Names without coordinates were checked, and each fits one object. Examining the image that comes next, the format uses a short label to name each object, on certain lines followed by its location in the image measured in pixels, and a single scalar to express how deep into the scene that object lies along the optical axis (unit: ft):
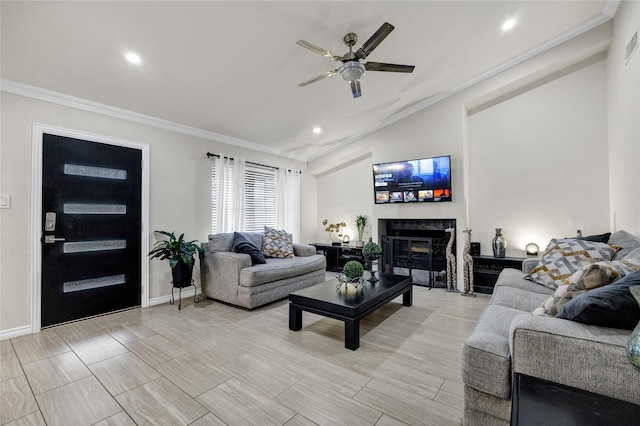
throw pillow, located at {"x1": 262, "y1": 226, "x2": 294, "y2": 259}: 14.88
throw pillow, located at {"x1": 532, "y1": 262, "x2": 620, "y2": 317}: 4.71
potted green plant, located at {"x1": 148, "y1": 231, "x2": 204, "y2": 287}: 11.60
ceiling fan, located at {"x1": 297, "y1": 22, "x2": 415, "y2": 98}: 7.63
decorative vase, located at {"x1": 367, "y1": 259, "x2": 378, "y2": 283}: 11.07
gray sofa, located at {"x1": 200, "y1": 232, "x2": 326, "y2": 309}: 11.44
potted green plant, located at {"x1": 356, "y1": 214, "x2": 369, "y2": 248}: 18.42
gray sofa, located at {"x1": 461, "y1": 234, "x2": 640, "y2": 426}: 3.46
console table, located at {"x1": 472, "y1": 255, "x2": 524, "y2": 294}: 13.26
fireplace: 15.15
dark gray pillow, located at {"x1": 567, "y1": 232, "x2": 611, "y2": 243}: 9.55
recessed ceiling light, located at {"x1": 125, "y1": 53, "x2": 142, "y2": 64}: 8.40
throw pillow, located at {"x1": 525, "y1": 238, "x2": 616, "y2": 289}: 8.25
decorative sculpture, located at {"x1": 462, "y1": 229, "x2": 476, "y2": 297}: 13.66
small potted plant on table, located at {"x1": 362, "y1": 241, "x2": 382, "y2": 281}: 10.96
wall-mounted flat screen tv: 14.56
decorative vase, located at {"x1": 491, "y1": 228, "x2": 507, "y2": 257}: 13.67
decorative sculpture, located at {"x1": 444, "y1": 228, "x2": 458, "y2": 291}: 14.38
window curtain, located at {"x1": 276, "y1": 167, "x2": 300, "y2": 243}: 18.30
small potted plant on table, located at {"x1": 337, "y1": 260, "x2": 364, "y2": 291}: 10.03
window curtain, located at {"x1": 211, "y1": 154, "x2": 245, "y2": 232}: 14.79
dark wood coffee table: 8.02
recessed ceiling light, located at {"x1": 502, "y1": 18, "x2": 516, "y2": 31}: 9.97
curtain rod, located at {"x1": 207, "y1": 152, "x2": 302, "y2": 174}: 14.46
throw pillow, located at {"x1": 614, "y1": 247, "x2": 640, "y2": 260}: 5.93
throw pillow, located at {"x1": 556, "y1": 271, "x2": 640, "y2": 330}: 3.74
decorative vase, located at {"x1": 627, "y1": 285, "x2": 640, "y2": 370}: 3.22
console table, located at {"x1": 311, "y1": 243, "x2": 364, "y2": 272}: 17.77
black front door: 9.86
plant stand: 11.84
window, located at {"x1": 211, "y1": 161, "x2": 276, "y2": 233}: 14.82
